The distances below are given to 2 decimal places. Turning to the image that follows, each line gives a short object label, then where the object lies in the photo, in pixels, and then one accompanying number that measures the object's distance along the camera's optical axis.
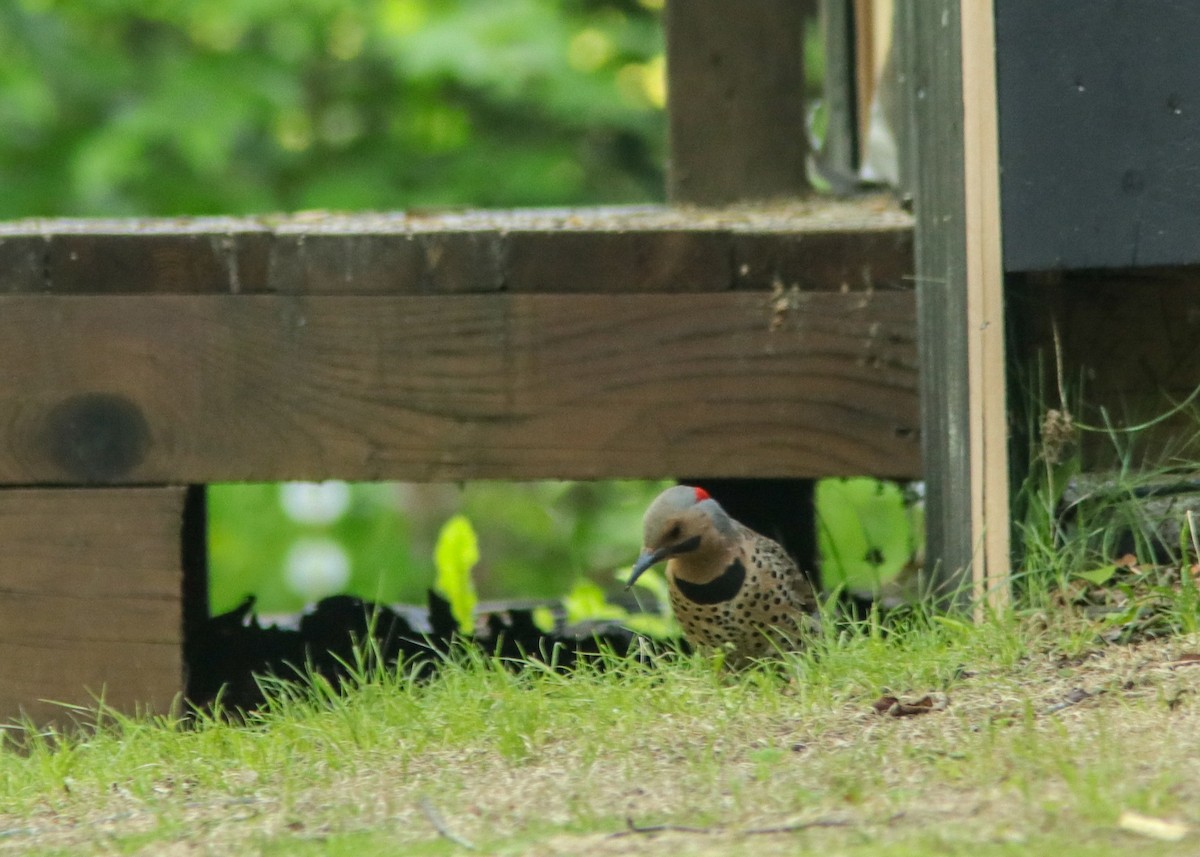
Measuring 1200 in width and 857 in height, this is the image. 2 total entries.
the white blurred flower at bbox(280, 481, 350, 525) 23.38
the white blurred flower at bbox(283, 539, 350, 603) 22.78
